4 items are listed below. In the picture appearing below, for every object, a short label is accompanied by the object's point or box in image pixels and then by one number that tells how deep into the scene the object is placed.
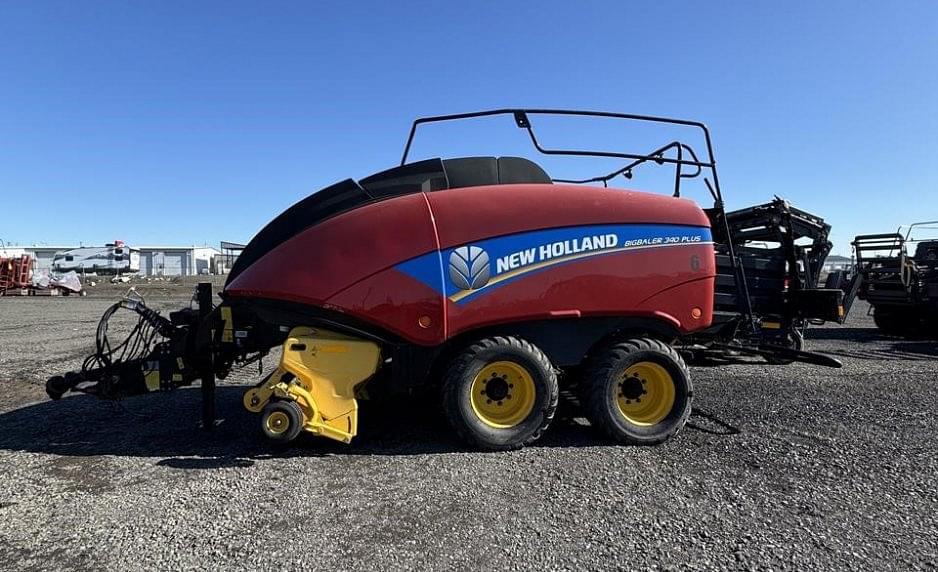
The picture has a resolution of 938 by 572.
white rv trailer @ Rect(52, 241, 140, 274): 48.94
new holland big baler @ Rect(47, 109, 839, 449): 3.84
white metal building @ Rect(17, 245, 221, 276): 58.17
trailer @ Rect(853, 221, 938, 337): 10.63
